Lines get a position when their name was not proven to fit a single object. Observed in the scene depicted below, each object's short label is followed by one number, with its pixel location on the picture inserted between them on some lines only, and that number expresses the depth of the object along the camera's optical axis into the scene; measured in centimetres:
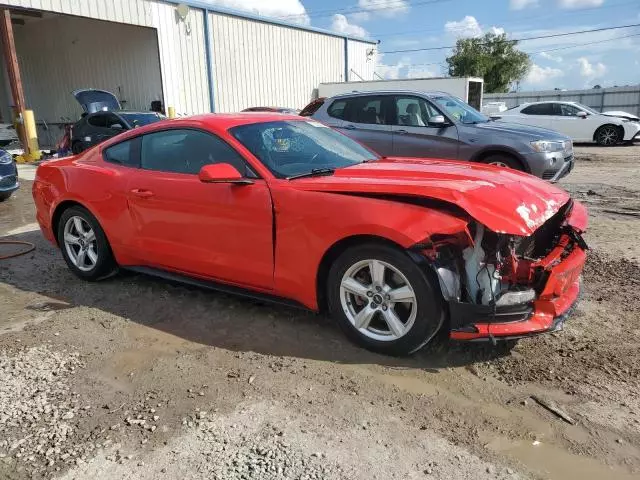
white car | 1797
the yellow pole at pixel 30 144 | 1593
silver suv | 816
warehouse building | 1880
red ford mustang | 315
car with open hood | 1409
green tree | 5566
